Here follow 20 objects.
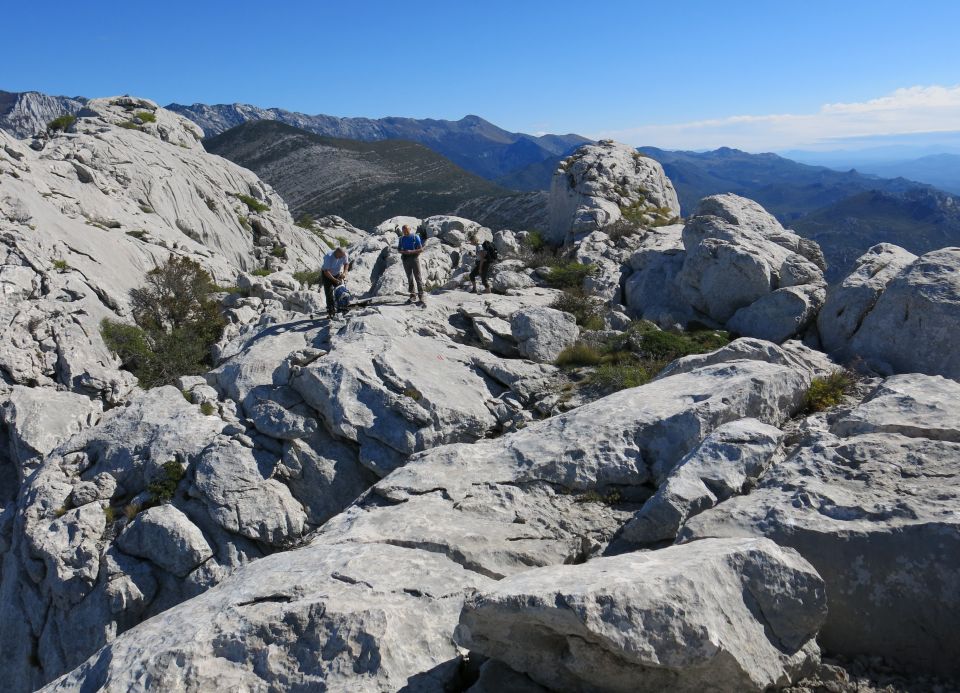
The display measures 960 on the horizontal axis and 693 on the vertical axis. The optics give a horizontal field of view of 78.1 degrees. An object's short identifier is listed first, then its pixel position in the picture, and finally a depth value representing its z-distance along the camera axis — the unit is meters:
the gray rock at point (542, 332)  19.22
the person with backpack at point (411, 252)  20.17
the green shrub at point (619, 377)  16.52
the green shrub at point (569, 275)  26.02
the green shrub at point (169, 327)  22.03
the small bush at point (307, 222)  66.01
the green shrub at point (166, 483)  13.77
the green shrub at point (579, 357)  18.56
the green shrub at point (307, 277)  35.06
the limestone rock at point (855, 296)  17.33
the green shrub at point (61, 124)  49.40
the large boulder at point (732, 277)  19.64
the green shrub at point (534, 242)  31.88
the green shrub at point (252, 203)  53.09
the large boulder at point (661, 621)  5.37
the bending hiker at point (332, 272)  18.88
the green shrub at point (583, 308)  21.67
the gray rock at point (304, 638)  6.66
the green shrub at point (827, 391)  12.71
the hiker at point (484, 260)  23.84
